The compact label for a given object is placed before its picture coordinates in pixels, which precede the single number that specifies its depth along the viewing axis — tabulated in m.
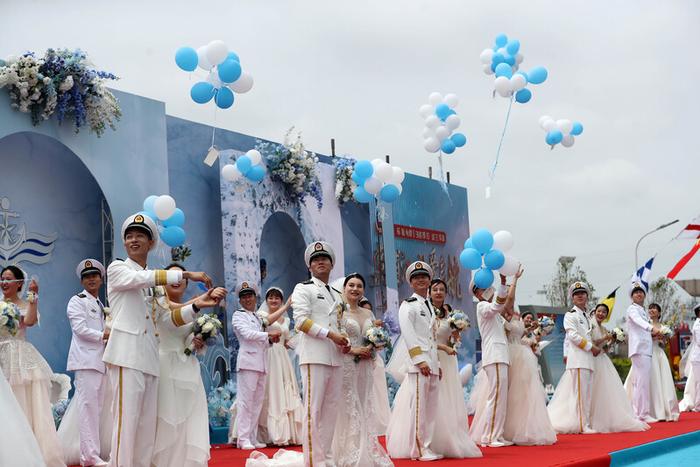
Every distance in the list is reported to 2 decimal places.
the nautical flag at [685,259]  18.91
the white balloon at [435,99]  15.20
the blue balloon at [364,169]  14.72
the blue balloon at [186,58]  11.34
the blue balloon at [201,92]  11.63
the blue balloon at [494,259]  9.29
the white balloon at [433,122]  15.13
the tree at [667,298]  37.62
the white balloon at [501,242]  9.45
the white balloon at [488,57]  13.59
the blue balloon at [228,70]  11.55
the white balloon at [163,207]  11.04
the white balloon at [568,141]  13.63
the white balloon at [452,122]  15.11
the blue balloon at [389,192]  14.90
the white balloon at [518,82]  13.05
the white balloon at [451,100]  15.12
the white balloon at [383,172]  14.73
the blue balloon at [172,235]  11.29
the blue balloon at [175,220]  11.36
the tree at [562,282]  34.94
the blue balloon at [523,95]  13.28
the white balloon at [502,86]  13.08
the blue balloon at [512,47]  13.30
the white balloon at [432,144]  15.08
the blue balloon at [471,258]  9.34
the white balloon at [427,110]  15.23
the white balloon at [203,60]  11.48
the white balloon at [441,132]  15.03
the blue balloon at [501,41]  13.47
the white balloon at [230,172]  13.62
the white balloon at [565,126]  13.52
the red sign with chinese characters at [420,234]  18.68
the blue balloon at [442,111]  15.05
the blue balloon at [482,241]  9.28
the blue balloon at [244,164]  13.66
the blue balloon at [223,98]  11.79
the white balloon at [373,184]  14.83
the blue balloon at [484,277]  9.52
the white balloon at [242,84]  11.84
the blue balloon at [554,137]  13.53
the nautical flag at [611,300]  16.95
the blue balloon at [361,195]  15.26
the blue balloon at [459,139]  15.20
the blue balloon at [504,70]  13.21
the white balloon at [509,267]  9.48
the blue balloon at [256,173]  13.81
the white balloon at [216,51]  11.41
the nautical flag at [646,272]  18.34
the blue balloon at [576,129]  13.65
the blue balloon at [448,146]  15.15
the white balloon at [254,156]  13.75
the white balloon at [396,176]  14.87
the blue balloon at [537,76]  13.29
